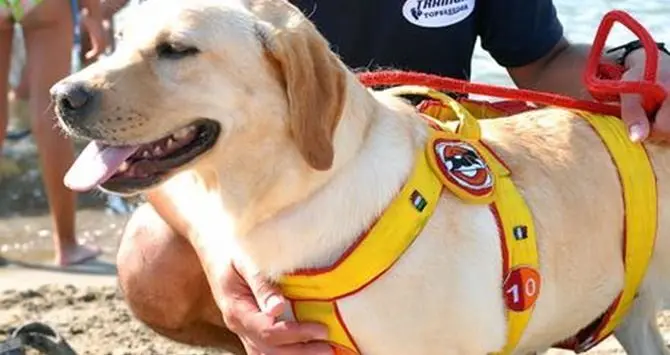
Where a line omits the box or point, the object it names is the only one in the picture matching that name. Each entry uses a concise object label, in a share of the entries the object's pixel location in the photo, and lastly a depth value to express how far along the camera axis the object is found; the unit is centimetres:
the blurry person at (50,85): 532
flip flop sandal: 342
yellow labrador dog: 248
